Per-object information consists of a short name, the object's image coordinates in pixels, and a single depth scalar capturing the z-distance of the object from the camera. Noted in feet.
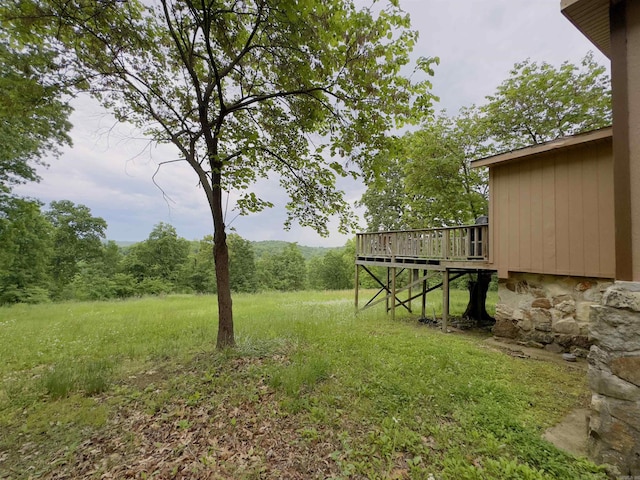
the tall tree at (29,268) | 54.49
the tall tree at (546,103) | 26.89
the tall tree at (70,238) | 72.13
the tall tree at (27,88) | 13.21
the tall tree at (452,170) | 30.76
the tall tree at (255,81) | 12.39
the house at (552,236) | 14.96
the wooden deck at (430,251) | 20.94
